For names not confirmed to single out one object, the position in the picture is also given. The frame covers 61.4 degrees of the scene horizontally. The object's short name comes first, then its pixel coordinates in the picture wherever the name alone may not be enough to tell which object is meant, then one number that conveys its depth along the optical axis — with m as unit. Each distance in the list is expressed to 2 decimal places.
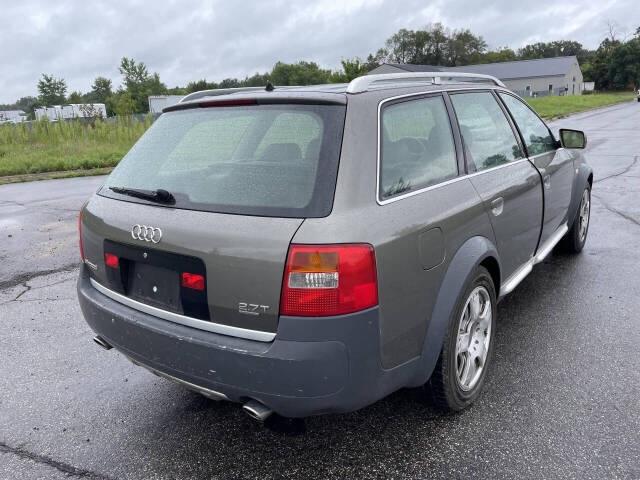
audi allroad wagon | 2.13
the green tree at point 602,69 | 104.56
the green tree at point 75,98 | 93.72
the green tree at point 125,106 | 56.92
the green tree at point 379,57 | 126.56
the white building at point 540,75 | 85.25
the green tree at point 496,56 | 128.18
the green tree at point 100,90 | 101.88
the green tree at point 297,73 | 115.44
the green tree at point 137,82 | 77.19
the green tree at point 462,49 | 127.51
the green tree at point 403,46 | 127.81
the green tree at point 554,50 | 139.88
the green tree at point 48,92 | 86.44
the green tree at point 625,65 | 97.12
